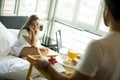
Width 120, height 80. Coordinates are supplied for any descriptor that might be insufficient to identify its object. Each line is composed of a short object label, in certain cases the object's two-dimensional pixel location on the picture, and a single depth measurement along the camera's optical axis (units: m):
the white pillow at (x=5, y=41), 2.70
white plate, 1.91
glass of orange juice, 2.09
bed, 2.30
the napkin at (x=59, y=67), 1.70
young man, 0.88
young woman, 2.74
